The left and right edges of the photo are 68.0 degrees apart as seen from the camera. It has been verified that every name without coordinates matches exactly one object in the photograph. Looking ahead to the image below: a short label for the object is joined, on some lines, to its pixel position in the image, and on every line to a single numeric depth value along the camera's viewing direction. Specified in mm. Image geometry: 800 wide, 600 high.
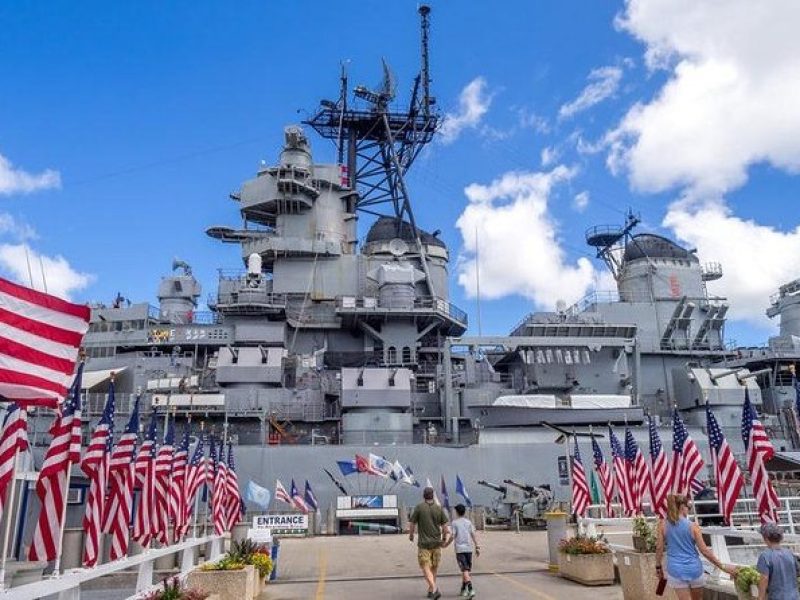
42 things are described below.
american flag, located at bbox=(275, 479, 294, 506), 21709
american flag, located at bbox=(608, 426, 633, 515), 15488
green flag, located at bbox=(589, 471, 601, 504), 22672
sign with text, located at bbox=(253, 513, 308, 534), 17223
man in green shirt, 8523
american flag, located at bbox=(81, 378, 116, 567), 6312
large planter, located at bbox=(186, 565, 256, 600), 7910
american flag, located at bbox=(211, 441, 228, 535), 12625
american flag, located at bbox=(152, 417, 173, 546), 9164
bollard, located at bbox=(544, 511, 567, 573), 11062
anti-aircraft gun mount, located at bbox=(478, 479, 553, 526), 24516
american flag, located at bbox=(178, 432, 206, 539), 12703
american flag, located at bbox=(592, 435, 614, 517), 16125
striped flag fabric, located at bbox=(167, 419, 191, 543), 10211
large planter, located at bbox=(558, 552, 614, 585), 9312
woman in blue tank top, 5422
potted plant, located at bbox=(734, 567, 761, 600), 5348
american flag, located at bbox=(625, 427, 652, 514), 14938
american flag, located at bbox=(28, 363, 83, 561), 5773
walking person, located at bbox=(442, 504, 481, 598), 8375
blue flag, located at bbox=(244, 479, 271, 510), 20766
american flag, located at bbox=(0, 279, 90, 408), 5168
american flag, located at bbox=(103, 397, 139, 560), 7289
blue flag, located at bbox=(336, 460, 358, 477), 23719
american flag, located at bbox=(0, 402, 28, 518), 5520
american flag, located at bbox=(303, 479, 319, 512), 24561
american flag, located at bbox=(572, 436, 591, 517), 13886
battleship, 27422
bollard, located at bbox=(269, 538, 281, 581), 11434
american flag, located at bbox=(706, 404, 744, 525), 9742
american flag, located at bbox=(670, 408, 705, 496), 12383
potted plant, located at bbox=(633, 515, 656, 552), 8802
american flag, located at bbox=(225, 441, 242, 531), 14625
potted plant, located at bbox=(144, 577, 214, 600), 6121
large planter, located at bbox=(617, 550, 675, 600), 7480
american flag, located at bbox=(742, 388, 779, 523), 9281
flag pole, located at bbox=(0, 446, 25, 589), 4794
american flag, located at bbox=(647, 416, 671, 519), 13117
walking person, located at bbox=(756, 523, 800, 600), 4586
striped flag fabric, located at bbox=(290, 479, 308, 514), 23130
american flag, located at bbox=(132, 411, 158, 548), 8430
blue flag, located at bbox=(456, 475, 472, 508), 23959
